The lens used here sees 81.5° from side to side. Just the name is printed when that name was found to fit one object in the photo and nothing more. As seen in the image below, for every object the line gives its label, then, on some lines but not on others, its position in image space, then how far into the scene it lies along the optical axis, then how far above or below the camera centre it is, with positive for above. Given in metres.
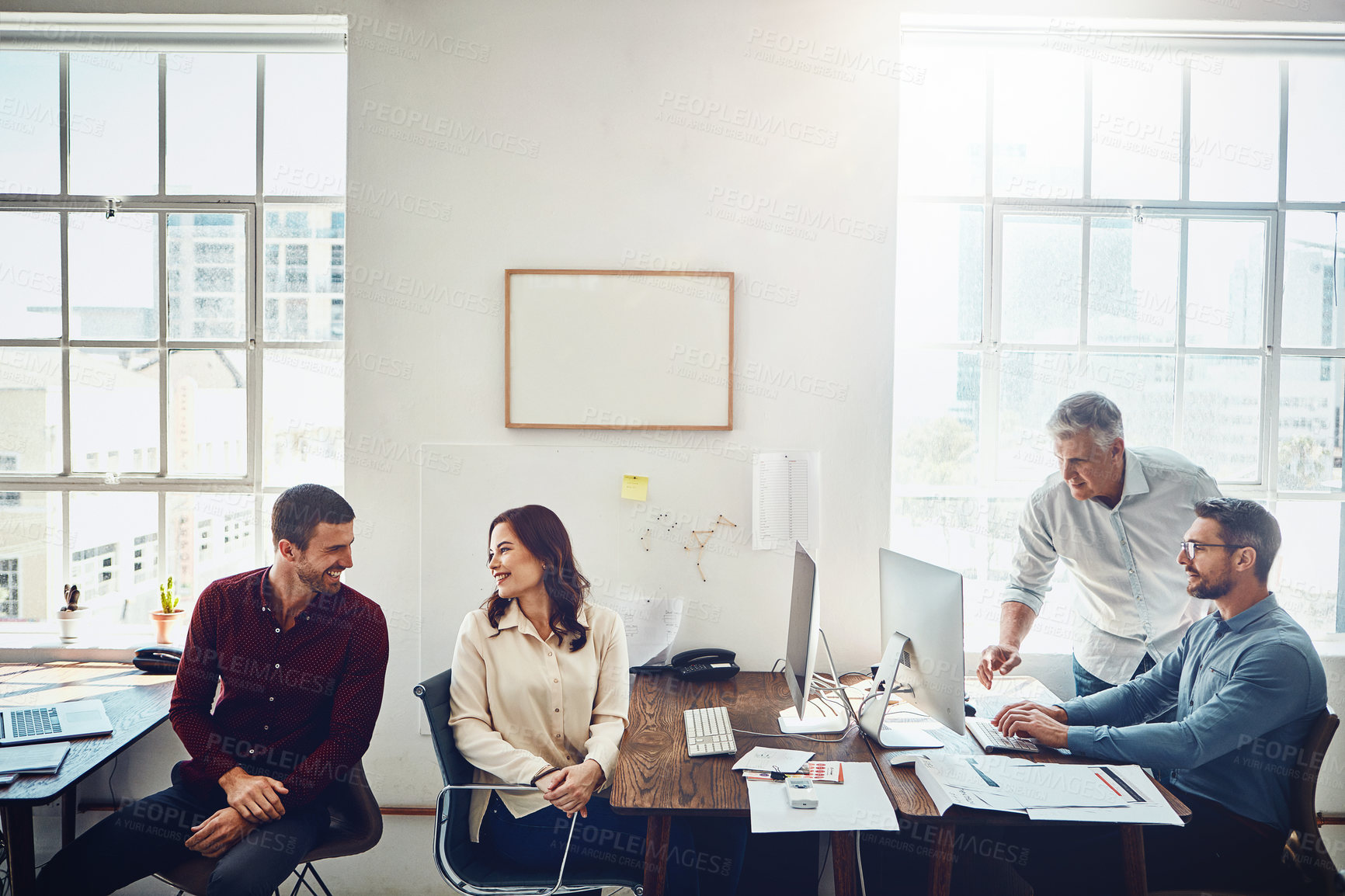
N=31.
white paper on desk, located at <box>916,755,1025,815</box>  1.75 -0.84
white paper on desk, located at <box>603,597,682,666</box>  2.81 -0.73
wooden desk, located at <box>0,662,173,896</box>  1.90 -0.92
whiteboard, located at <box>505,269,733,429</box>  2.83 +0.27
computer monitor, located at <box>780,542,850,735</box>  2.08 -0.62
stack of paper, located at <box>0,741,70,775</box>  1.97 -0.90
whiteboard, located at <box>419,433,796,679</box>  2.83 -0.39
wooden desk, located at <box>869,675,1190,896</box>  1.73 -0.87
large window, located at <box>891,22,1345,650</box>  3.05 +0.62
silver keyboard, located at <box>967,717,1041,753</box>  2.07 -0.84
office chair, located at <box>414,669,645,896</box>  1.97 -1.13
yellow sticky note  2.83 -0.24
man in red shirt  2.10 -0.74
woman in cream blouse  2.02 -0.80
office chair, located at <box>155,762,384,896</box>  2.01 -1.14
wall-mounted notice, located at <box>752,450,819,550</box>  2.84 -0.28
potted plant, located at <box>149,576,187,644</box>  2.88 -0.75
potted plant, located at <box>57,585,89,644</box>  2.92 -0.76
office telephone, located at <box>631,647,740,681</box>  2.67 -0.83
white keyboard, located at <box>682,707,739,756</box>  2.05 -0.85
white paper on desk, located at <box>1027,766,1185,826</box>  1.70 -0.85
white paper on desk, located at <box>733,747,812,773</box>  1.95 -0.86
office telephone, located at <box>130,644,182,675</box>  2.73 -0.85
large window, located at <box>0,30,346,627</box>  3.04 +0.40
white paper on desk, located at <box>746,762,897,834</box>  1.69 -0.86
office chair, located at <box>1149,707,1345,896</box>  1.83 -0.94
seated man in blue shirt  1.89 -0.76
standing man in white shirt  2.47 -0.34
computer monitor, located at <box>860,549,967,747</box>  1.94 -0.58
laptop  2.17 -0.89
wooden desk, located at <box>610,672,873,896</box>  1.77 -0.87
